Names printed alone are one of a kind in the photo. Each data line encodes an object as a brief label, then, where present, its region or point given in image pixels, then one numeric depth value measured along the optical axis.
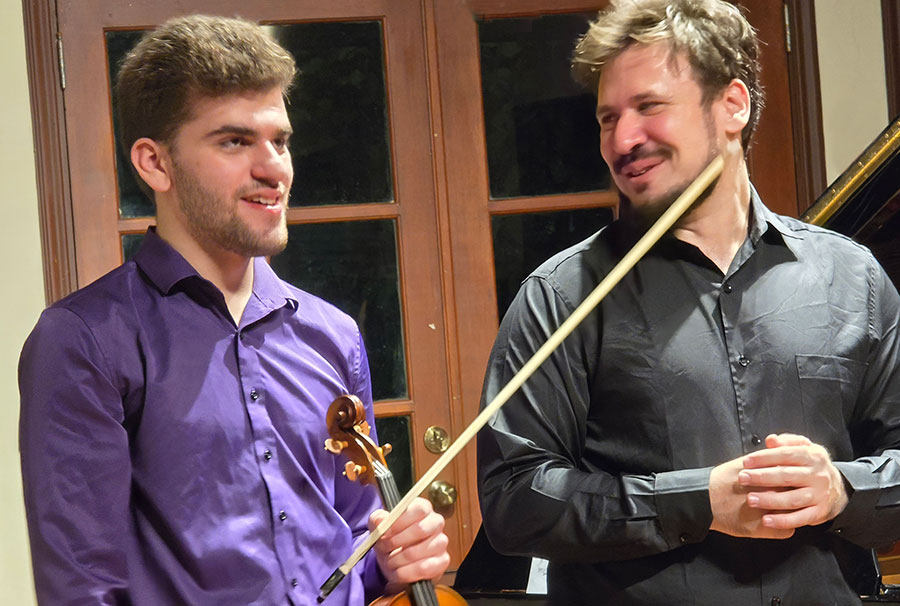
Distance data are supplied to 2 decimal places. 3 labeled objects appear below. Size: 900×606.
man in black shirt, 3.56
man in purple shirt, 3.50
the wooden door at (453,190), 4.87
